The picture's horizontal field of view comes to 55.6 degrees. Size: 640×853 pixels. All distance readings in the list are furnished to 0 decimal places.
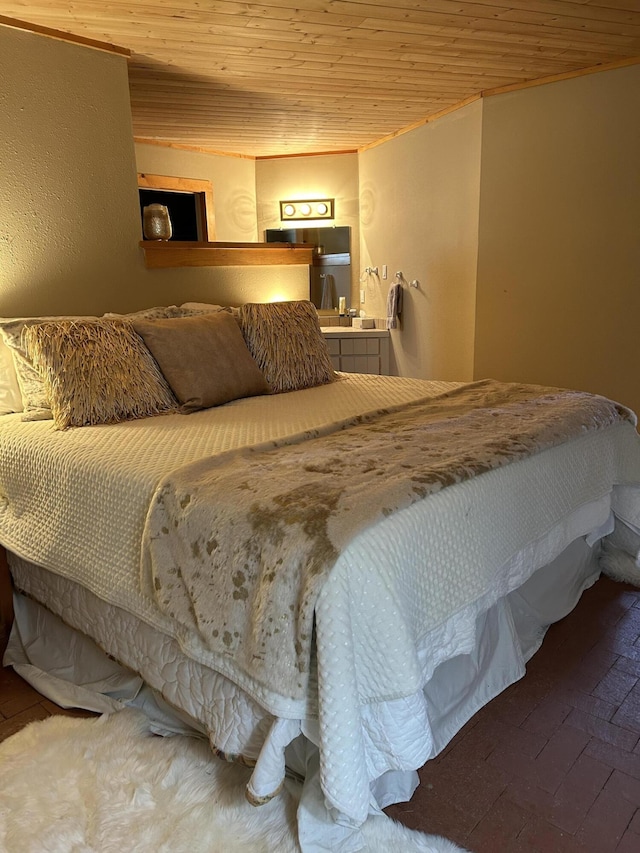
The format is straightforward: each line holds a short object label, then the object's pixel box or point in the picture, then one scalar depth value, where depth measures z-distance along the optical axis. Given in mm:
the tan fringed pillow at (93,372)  2045
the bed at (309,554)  1185
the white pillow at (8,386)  2248
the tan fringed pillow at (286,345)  2598
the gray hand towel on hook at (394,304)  4852
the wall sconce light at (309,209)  5289
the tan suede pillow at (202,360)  2264
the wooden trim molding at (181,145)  4656
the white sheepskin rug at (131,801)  1336
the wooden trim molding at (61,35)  2470
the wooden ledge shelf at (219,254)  3043
